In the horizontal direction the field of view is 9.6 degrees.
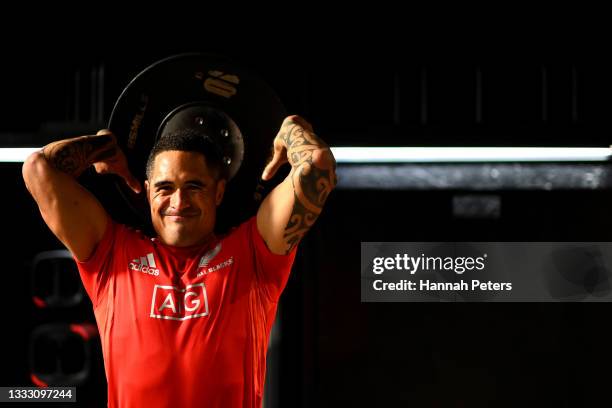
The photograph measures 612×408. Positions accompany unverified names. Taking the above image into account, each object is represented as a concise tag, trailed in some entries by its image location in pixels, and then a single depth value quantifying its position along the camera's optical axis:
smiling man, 7.36
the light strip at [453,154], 8.32
